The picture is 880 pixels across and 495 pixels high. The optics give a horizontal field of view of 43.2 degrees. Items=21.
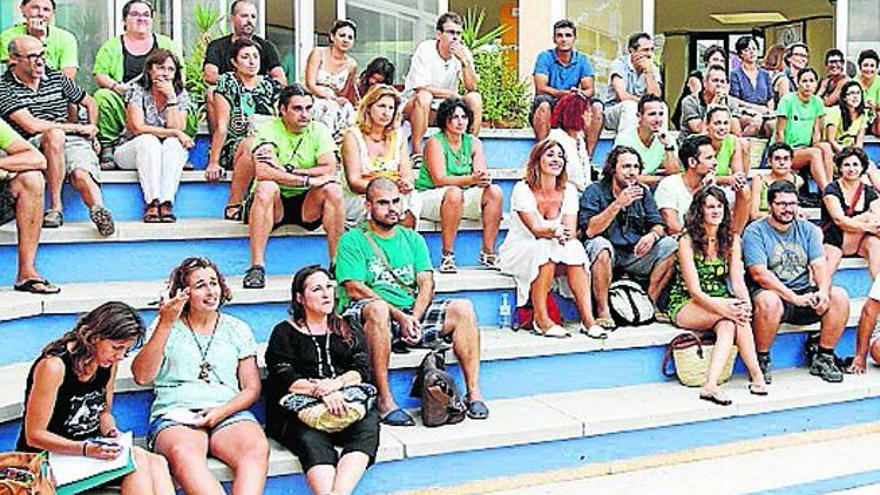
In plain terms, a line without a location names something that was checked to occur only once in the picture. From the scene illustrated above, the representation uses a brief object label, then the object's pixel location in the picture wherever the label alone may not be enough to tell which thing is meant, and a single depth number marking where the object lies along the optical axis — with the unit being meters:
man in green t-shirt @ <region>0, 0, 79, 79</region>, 6.09
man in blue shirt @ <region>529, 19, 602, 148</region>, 7.88
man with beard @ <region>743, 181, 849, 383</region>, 5.62
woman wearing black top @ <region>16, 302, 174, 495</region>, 3.55
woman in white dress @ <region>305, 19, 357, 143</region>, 6.89
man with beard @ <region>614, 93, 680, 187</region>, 6.79
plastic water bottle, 5.55
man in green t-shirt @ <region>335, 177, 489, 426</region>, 4.72
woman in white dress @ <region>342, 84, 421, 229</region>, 5.62
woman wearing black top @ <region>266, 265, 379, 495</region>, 4.04
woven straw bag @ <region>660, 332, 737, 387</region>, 5.33
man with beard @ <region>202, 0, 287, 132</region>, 6.68
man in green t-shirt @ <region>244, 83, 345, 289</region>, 5.23
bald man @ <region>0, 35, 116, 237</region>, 5.19
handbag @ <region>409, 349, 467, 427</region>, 4.52
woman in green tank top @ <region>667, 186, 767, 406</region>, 5.37
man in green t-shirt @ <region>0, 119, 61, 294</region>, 4.68
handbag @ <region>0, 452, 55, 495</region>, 3.35
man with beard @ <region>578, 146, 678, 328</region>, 5.66
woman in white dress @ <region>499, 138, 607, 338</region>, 5.43
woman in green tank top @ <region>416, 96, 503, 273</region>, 5.82
